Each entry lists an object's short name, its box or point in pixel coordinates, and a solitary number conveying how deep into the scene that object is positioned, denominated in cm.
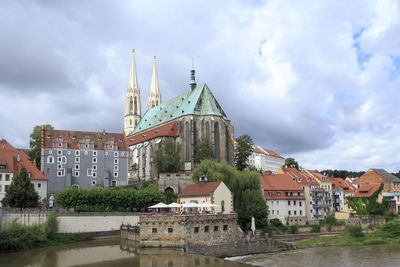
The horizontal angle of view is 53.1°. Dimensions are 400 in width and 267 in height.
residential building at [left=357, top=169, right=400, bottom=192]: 10219
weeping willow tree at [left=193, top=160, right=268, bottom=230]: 5844
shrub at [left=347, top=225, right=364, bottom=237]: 6069
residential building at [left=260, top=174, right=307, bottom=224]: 6925
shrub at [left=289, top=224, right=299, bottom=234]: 6322
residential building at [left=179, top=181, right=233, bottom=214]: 5566
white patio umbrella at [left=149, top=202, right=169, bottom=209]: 4948
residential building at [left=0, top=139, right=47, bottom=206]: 6412
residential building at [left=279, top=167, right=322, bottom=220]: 7500
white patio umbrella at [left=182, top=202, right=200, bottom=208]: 4762
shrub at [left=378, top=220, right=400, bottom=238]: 6138
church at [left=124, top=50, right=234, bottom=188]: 10825
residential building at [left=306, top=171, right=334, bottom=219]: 7702
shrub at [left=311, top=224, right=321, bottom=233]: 6660
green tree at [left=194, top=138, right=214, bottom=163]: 9669
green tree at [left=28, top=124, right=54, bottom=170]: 9509
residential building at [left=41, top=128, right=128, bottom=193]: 8756
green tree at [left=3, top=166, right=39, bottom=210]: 5375
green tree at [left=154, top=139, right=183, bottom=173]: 8881
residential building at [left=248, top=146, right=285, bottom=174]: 17300
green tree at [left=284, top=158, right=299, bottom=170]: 13186
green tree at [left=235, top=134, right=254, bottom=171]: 10488
